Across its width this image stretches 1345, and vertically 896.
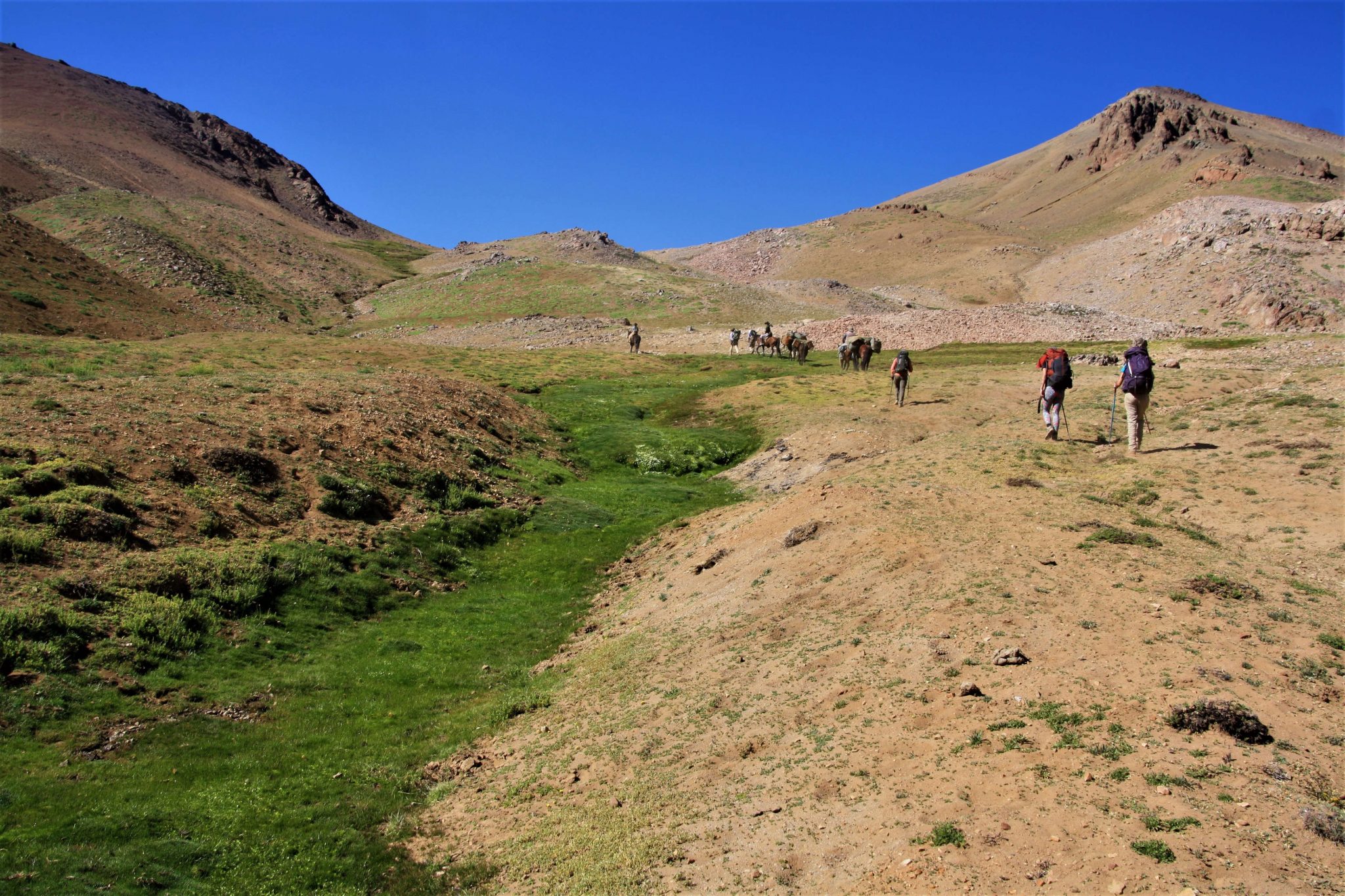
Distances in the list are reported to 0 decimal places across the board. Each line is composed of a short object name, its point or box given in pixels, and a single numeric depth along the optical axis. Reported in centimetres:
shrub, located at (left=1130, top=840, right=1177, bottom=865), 634
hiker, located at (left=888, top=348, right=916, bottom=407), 2989
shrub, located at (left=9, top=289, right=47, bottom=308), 4219
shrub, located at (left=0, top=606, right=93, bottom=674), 1123
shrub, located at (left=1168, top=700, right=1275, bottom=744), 782
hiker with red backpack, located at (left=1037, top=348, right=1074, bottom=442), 2133
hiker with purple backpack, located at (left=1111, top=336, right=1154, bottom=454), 1919
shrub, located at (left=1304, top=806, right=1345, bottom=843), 644
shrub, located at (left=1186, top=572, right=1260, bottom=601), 1092
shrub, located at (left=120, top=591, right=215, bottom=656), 1274
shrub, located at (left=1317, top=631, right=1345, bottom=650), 962
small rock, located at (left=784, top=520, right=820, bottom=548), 1572
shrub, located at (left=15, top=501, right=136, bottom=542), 1395
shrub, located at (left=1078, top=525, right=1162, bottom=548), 1300
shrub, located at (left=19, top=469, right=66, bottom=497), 1454
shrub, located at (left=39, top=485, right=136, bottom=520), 1449
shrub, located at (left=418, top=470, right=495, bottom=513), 2188
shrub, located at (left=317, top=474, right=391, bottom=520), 1903
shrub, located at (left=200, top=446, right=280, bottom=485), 1819
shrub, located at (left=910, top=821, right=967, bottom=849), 703
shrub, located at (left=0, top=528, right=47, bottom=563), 1302
